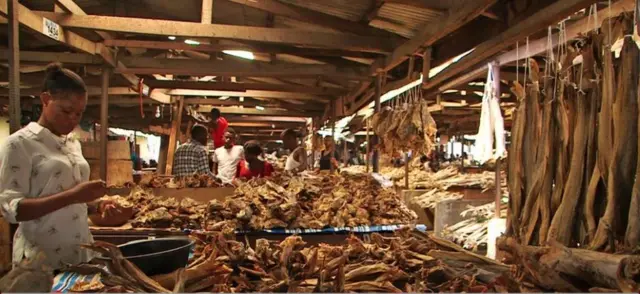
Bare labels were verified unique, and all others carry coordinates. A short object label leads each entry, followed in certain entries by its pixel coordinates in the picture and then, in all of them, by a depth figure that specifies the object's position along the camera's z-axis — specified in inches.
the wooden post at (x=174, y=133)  359.5
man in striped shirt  256.7
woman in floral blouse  91.0
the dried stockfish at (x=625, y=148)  75.2
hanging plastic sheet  173.9
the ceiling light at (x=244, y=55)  290.4
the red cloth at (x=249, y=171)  276.1
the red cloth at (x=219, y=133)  323.0
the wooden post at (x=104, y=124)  229.8
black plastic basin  73.0
